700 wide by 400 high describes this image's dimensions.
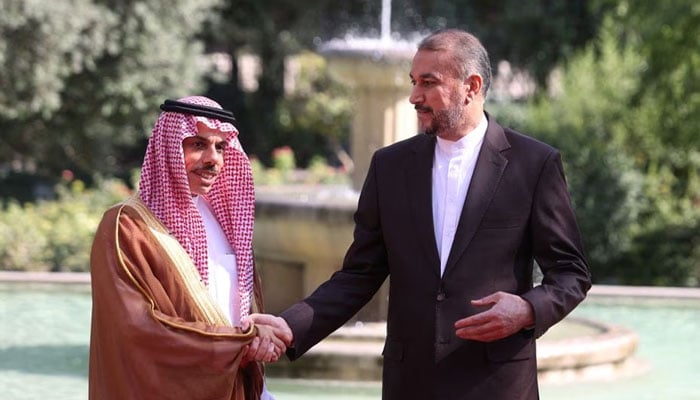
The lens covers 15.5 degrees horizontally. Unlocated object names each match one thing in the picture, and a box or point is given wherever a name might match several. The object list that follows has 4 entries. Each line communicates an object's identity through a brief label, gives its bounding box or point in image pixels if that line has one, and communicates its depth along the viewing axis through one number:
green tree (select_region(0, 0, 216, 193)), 36.49
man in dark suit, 7.24
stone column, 17.67
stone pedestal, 16.13
